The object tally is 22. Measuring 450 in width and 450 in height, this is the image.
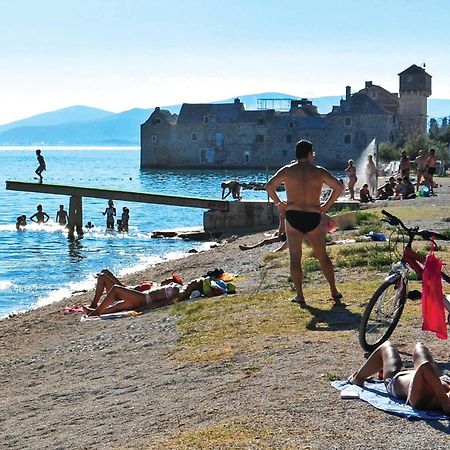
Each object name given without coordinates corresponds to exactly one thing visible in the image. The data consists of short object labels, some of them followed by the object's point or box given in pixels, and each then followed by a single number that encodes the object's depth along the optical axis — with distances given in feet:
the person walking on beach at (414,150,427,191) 108.17
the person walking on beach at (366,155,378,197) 111.55
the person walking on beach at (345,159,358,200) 109.29
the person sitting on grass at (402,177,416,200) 98.47
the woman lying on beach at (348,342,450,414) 20.36
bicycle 26.81
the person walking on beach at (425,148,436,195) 101.45
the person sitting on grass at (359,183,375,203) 101.58
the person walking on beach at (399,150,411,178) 105.09
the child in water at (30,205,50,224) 147.43
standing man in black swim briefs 34.14
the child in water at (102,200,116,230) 136.77
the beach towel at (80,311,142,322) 43.16
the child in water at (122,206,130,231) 135.85
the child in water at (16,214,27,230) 143.74
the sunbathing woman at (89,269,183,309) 48.19
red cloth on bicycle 24.61
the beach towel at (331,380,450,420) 20.24
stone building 357.41
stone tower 353.31
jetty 114.32
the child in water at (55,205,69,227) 144.66
